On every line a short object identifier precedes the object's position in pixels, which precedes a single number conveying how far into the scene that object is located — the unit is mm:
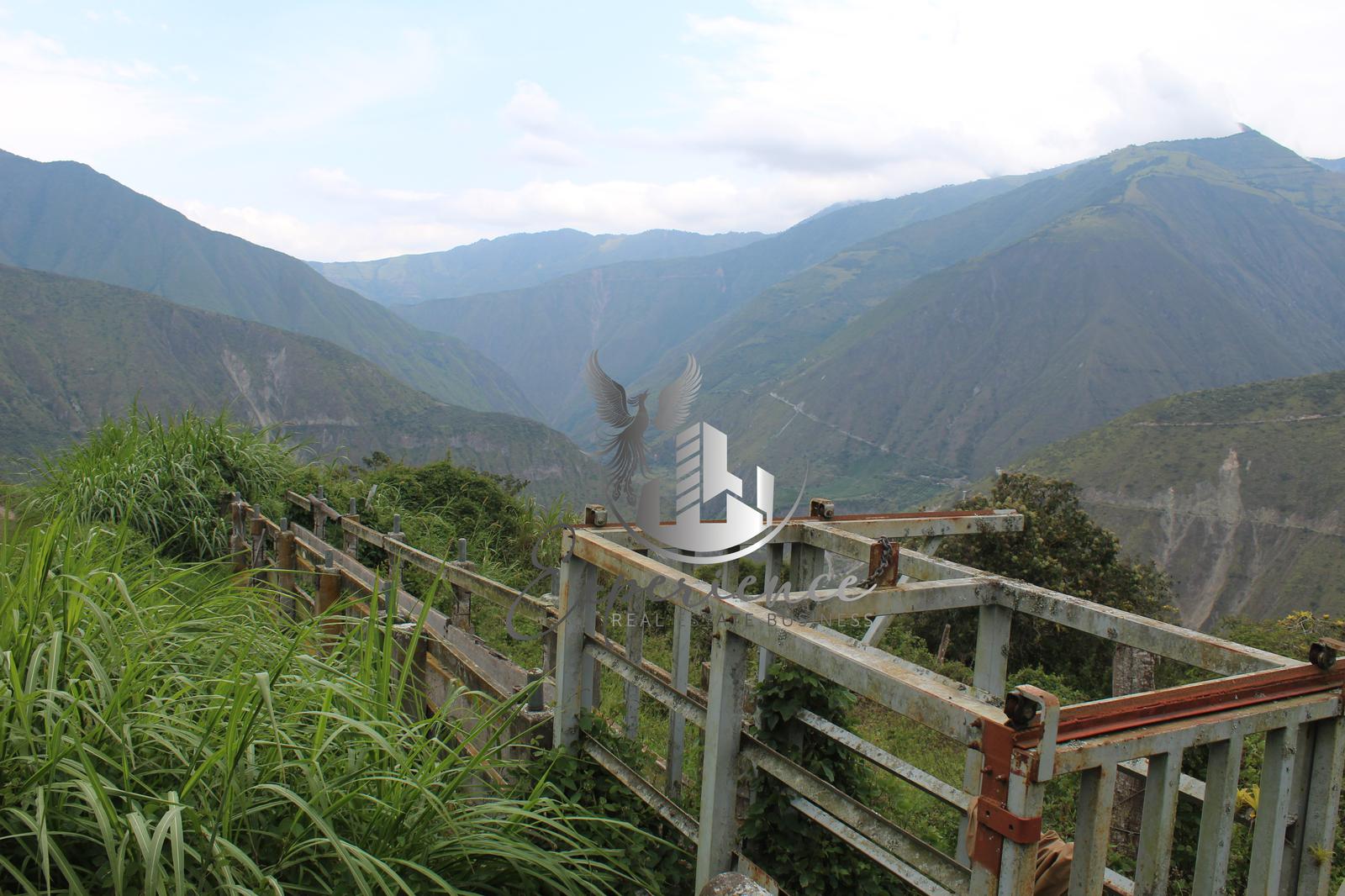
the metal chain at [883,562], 3131
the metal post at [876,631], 3652
